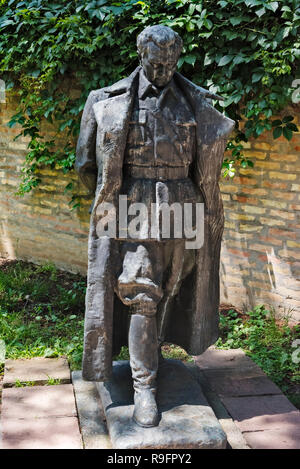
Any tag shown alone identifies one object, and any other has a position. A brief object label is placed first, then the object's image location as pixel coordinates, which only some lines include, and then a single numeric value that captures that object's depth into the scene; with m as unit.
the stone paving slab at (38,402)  3.60
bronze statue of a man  3.23
